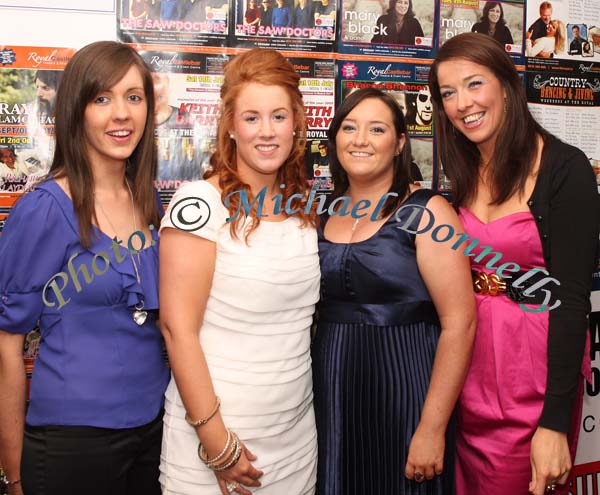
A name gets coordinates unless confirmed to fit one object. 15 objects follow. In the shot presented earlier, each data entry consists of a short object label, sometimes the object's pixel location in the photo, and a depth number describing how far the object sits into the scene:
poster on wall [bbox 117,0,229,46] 2.10
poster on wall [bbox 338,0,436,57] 2.30
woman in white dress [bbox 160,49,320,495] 1.42
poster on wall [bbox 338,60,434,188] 2.34
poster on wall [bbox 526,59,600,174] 2.54
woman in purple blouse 1.41
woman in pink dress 1.51
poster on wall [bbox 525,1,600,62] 2.51
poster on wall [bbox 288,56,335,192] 2.28
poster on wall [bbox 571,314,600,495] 2.61
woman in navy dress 1.56
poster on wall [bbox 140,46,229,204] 2.17
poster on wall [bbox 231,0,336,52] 2.21
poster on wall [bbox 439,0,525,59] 2.40
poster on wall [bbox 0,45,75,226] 2.05
